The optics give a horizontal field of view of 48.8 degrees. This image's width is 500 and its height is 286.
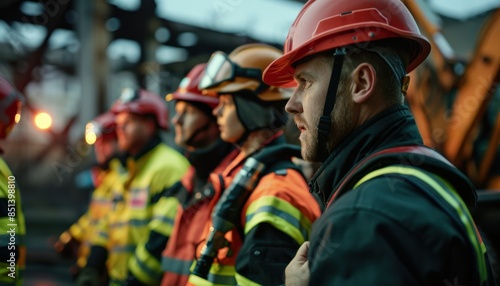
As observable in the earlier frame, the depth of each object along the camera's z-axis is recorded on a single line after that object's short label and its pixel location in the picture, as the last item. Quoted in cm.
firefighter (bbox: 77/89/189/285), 418
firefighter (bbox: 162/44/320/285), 215
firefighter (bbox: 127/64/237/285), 354
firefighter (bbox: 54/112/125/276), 586
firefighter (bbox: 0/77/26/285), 230
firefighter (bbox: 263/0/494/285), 114
